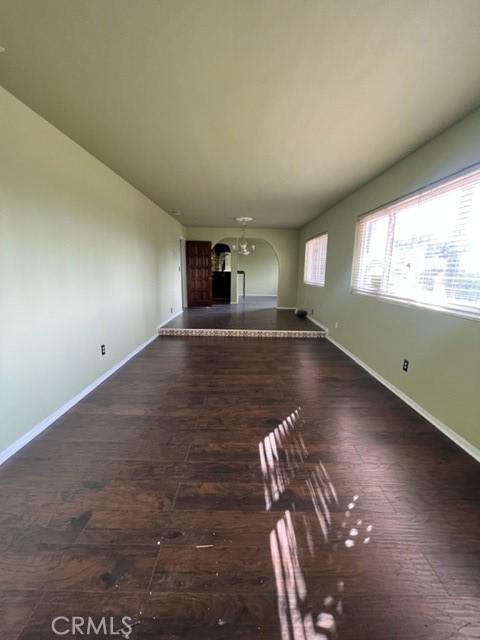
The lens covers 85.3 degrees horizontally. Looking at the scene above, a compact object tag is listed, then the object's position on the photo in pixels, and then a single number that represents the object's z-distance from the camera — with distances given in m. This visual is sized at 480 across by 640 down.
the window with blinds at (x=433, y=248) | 1.99
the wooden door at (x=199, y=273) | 7.54
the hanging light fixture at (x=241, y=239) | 6.09
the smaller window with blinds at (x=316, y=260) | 5.57
